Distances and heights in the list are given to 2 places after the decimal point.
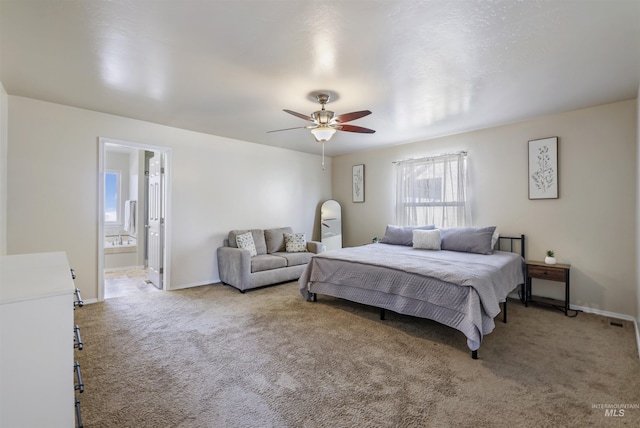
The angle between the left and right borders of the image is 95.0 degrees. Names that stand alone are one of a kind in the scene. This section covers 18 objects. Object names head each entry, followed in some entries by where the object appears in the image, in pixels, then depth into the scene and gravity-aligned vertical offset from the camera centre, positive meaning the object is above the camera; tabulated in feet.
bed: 8.28 -2.14
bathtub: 19.58 -2.04
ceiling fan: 10.19 +3.30
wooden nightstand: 11.32 -2.40
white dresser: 3.50 -1.74
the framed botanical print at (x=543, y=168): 12.35 +2.03
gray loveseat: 14.23 -2.36
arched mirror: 20.67 -0.63
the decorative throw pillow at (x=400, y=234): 15.51 -1.04
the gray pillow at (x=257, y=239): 16.12 -1.35
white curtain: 15.17 +1.32
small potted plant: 11.99 -1.77
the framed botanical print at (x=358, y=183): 20.08 +2.22
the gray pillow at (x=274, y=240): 17.25 -1.48
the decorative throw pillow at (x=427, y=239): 14.08 -1.17
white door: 14.90 -0.30
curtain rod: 15.10 +3.25
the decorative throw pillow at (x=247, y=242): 15.48 -1.46
